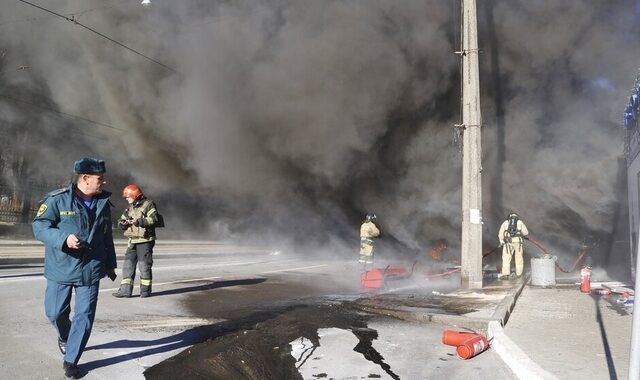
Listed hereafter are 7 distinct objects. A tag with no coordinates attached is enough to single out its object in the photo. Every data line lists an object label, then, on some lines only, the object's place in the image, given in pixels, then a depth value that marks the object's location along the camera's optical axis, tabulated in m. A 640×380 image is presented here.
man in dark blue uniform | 2.98
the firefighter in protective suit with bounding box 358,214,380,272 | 9.16
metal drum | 8.29
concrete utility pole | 7.70
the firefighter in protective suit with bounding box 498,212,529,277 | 9.66
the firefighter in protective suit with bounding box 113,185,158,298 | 5.94
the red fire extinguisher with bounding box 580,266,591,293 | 7.34
